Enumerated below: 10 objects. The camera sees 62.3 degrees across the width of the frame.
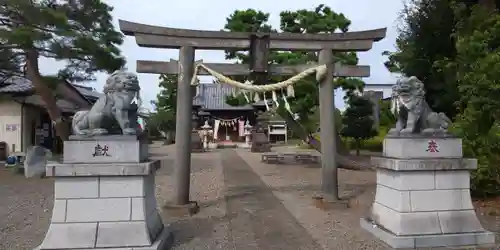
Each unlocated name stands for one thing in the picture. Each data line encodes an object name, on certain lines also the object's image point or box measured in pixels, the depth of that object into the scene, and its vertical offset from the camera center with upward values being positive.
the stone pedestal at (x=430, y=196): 5.42 -0.84
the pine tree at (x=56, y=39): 11.93 +2.84
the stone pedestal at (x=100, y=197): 4.85 -0.76
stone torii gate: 7.96 +1.46
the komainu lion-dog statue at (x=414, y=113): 5.63 +0.28
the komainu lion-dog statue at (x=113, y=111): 5.11 +0.29
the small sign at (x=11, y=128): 19.81 +0.28
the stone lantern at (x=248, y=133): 32.44 +0.04
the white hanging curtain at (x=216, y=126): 33.97 +0.62
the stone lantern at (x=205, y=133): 30.30 +0.04
